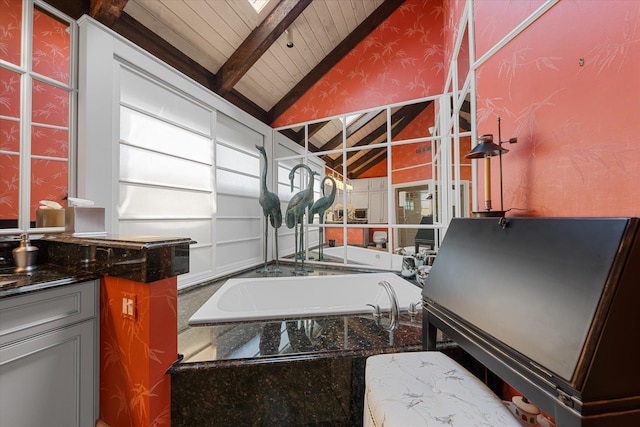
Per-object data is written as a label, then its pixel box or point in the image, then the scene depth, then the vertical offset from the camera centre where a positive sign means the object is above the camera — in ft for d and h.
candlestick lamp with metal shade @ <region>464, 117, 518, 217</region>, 3.26 +0.87
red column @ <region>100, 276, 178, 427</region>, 3.23 -1.86
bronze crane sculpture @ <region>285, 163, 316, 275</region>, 8.12 +0.36
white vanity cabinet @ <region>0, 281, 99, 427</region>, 2.92 -1.85
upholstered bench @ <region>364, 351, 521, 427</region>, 2.17 -1.81
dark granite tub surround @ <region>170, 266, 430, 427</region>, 3.46 -2.41
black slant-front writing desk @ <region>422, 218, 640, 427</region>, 1.63 -0.82
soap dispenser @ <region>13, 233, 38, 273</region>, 3.90 -0.63
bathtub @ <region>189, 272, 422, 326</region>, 5.84 -2.11
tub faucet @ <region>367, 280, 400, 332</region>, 4.40 -1.84
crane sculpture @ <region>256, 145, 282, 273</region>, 8.07 +0.42
